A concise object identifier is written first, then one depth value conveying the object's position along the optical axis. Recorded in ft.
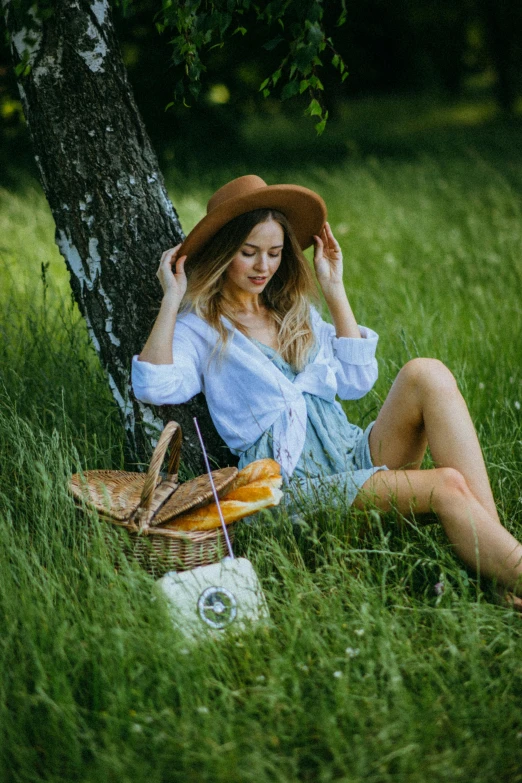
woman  9.06
